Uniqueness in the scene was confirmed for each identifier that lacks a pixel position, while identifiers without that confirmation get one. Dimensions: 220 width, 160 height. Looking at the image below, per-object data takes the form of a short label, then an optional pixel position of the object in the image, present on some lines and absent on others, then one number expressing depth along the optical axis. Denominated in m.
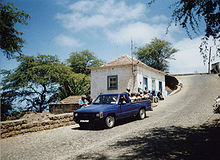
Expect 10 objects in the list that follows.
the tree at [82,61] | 44.34
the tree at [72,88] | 19.08
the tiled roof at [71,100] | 15.16
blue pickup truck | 7.79
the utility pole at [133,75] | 19.05
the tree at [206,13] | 4.66
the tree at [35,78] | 25.72
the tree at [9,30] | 10.79
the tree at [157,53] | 49.16
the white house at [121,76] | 19.16
